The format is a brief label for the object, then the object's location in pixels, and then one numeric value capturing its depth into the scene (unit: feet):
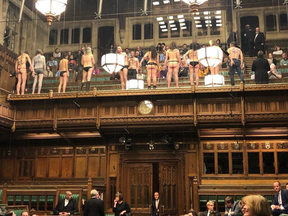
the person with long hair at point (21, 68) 52.75
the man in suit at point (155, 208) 40.96
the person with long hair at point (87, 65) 51.65
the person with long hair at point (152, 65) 49.67
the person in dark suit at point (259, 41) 59.47
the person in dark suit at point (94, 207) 31.40
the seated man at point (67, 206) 35.76
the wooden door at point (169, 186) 49.70
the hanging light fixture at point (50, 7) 29.07
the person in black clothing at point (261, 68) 47.24
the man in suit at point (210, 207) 28.96
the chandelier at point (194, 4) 24.44
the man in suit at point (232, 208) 25.46
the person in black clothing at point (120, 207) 36.01
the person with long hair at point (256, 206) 9.66
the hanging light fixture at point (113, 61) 44.65
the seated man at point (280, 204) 27.78
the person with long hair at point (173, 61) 49.29
